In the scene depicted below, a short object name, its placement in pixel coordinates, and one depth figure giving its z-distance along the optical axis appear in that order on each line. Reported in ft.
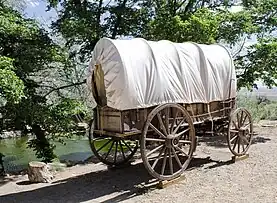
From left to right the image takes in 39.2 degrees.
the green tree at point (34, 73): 27.61
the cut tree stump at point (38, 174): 24.58
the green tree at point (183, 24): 31.12
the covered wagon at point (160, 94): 20.67
